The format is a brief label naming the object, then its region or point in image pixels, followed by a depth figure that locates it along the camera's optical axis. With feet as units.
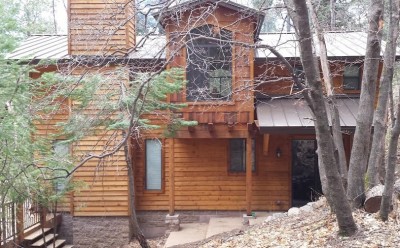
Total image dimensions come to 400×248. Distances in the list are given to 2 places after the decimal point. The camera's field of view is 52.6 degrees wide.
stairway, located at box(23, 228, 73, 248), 33.63
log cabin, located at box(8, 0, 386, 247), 35.86
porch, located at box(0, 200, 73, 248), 30.99
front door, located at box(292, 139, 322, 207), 41.01
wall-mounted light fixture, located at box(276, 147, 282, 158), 39.88
